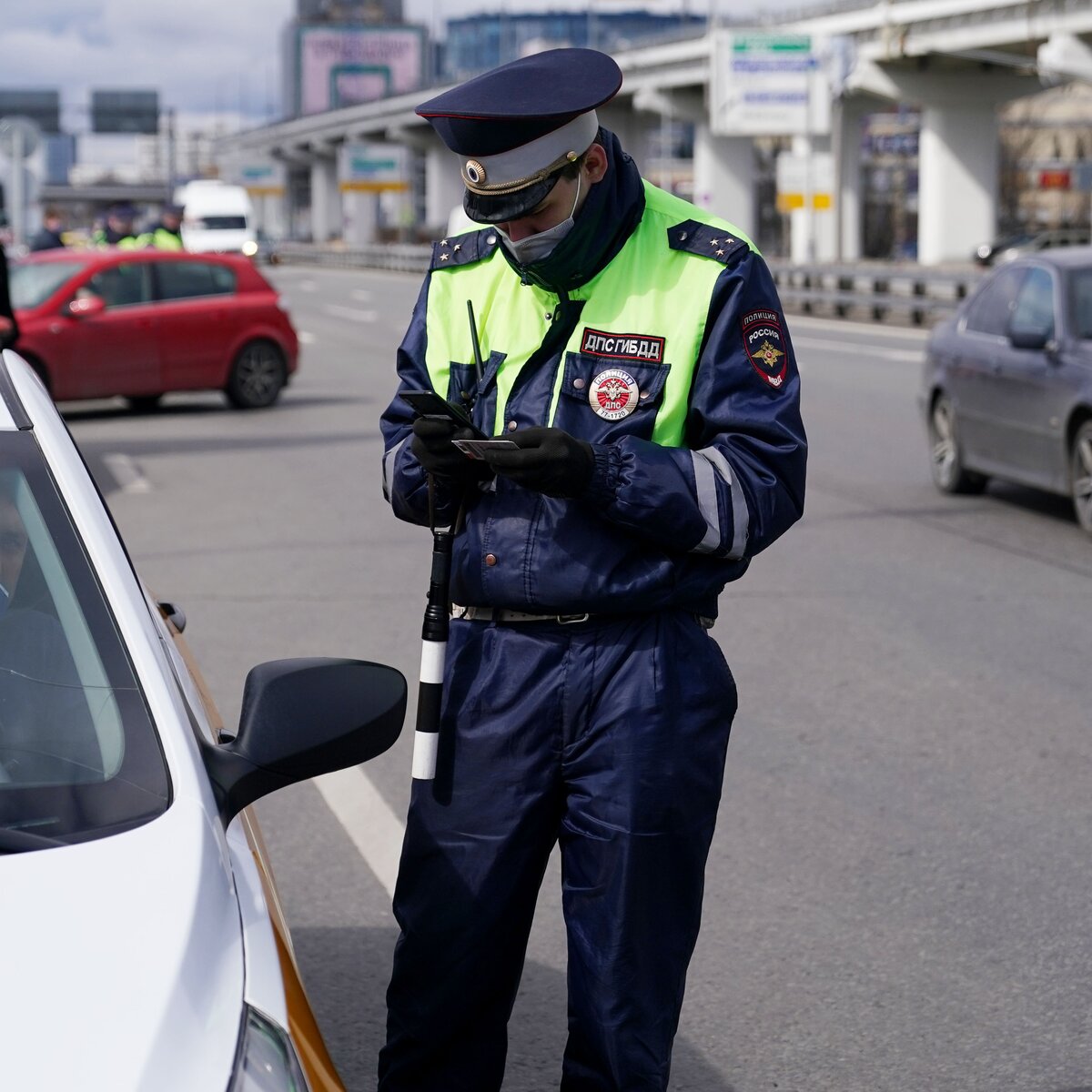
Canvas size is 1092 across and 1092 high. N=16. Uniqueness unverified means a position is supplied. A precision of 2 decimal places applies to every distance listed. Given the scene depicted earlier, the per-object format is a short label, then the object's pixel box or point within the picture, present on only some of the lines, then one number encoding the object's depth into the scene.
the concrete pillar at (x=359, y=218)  114.38
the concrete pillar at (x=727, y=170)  70.31
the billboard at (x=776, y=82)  55.59
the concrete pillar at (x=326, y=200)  130.00
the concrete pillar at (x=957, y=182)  59.34
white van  63.12
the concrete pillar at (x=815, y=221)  48.34
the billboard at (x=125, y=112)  103.06
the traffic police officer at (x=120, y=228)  24.09
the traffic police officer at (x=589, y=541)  2.81
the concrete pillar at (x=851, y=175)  68.56
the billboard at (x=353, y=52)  169.38
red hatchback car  16.92
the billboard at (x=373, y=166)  105.44
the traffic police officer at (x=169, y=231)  23.11
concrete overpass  49.41
